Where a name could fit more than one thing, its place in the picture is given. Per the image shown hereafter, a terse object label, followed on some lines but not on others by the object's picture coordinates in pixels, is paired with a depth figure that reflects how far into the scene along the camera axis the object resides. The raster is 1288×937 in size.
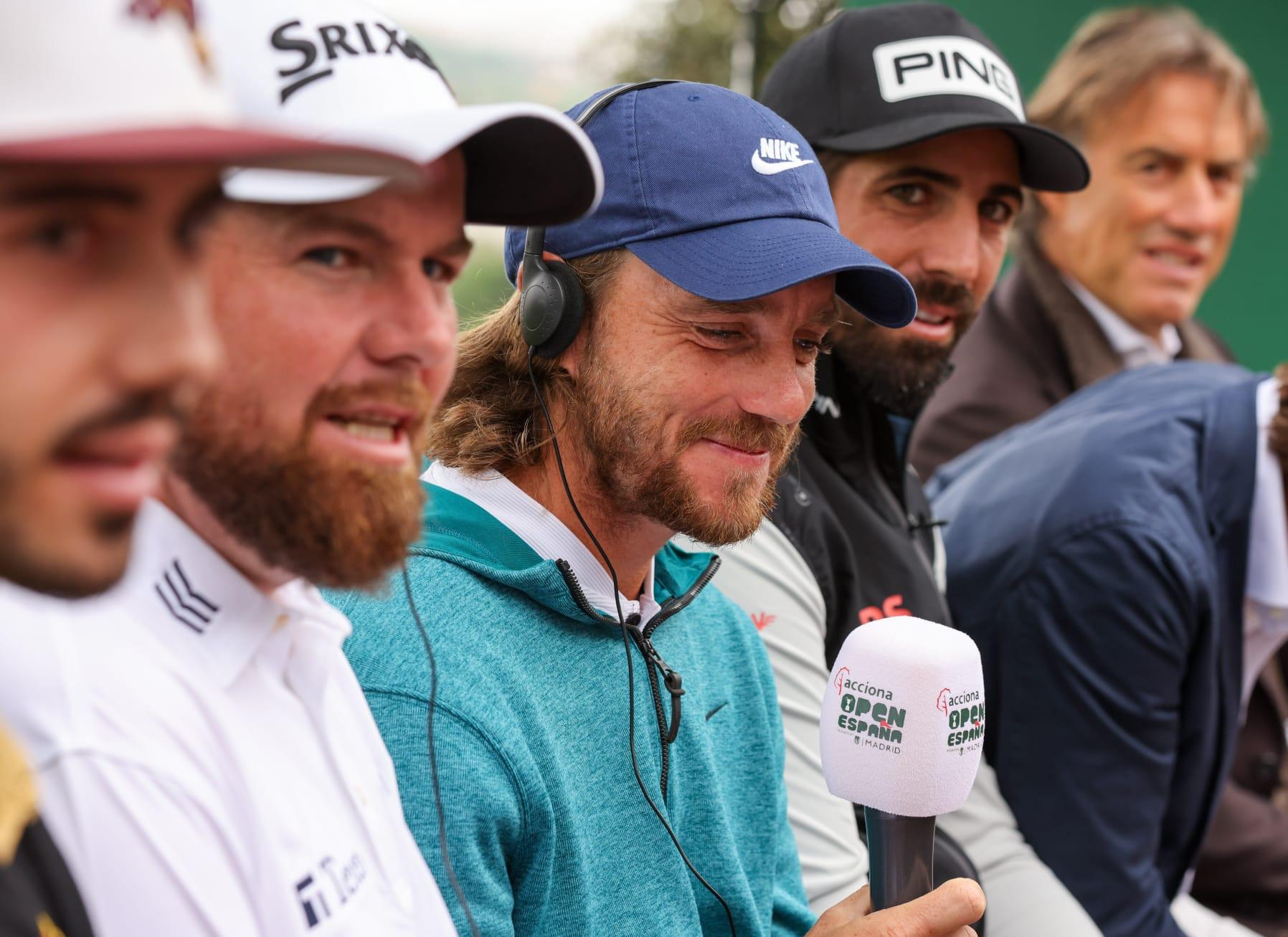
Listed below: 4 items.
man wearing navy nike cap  2.17
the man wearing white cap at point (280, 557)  1.90
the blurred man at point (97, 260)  1.30
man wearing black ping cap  2.42
